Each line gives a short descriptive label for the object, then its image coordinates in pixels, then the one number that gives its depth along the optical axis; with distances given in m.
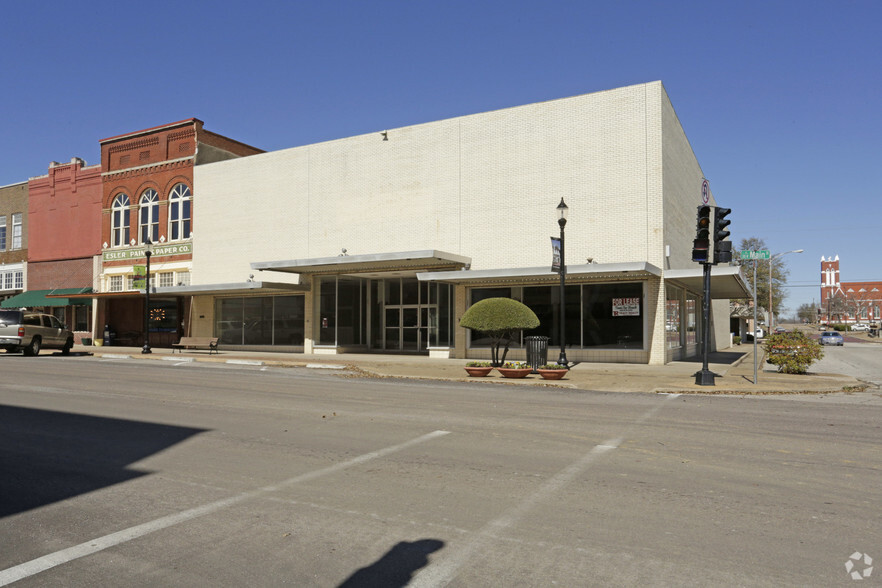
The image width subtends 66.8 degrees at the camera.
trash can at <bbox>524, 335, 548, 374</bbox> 19.47
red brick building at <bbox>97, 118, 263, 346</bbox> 35.97
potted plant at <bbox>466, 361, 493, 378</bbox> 19.16
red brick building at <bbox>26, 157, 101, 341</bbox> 39.91
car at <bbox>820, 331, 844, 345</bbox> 58.15
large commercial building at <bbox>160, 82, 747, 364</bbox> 24.05
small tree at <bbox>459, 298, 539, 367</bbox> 19.25
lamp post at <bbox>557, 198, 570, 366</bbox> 20.36
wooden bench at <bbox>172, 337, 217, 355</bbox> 31.05
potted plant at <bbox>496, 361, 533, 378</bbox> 18.41
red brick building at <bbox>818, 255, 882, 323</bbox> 155.12
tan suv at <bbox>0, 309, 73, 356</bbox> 26.95
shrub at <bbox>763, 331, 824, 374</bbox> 20.34
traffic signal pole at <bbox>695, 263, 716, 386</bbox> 16.72
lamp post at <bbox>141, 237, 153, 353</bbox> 30.07
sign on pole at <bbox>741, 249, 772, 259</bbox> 16.58
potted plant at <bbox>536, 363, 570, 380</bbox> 18.27
